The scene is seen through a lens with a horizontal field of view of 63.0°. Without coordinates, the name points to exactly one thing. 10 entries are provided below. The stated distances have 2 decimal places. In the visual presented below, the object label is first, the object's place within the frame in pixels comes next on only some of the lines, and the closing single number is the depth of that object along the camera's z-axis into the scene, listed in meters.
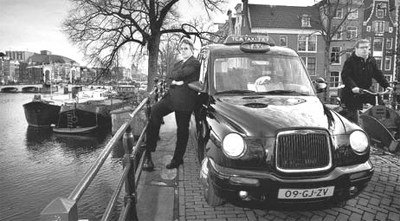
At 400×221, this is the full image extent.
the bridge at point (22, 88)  100.00
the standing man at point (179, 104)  5.02
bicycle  5.80
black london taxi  3.04
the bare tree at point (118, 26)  24.73
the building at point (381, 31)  43.94
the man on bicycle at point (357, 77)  5.81
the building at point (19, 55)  182.00
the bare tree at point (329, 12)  25.97
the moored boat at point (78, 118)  28.25
